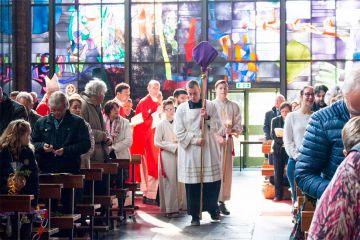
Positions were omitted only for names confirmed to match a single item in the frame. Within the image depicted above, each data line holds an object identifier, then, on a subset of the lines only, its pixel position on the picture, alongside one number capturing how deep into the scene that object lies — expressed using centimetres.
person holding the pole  1166
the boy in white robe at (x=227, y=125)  1306
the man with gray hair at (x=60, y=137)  972
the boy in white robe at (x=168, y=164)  1266
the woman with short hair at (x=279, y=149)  1434
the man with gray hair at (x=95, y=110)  1068
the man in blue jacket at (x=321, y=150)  502
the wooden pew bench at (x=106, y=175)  1072
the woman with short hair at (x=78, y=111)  1048
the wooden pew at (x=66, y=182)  905
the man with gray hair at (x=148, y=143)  1414
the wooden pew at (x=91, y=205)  992
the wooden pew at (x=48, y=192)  856
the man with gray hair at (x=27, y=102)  1063
